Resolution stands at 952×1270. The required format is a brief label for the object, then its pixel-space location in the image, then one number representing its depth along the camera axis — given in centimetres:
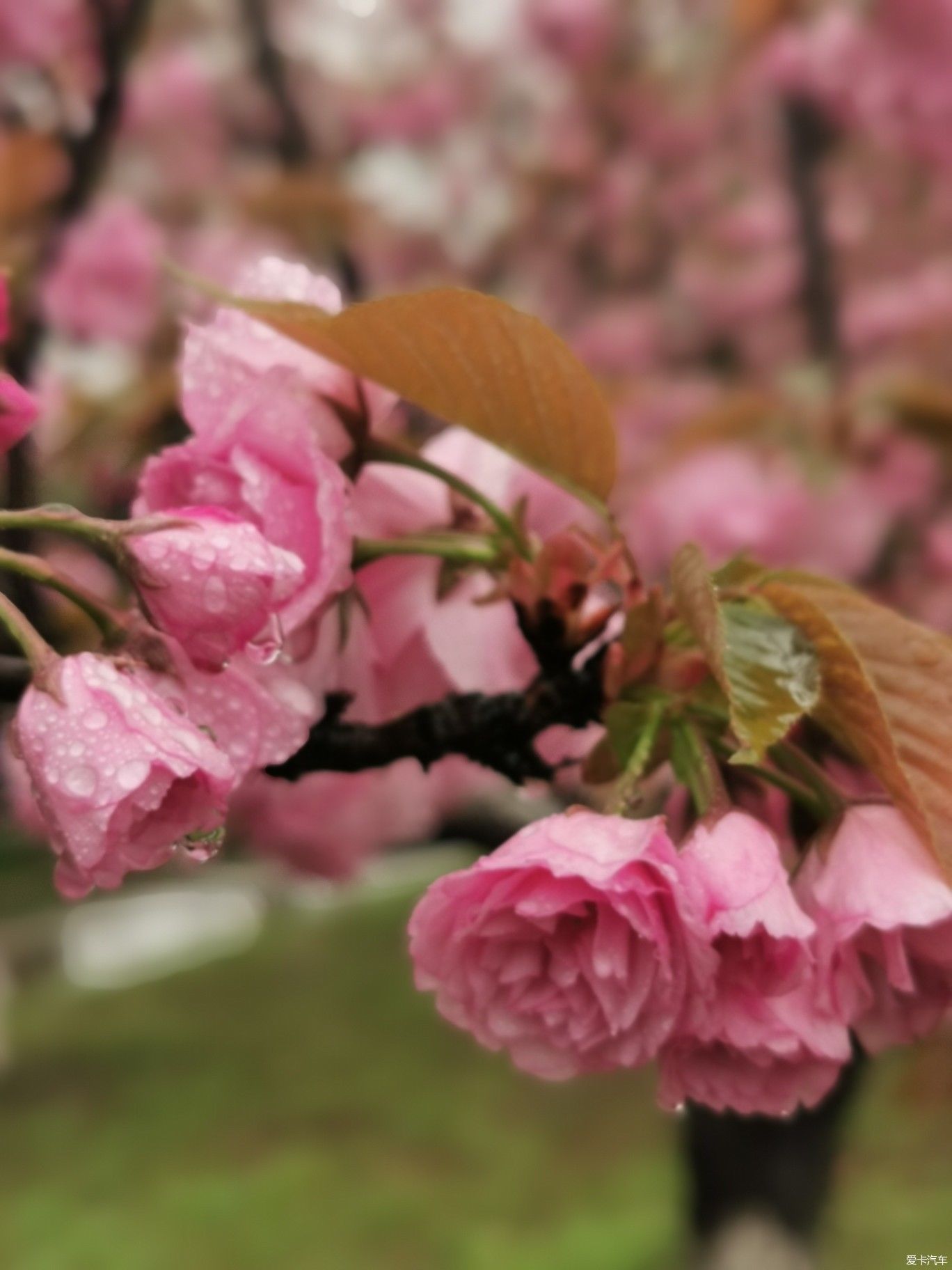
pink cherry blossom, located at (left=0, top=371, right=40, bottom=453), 45
